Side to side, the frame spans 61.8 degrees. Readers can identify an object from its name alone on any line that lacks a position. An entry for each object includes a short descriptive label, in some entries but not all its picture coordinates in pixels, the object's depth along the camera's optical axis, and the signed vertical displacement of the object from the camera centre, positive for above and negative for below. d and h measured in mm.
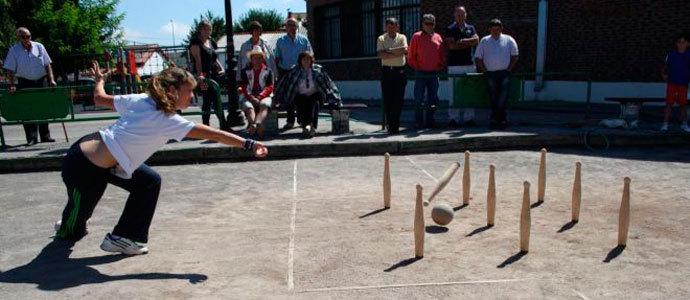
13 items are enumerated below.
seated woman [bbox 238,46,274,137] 10273 -526
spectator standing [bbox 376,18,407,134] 10391 -226
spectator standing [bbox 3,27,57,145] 9891 -31
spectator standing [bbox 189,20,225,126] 10672 +51
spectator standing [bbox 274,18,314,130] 11227 +213
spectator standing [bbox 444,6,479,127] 10867 +108
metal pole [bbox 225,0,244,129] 11250 -217
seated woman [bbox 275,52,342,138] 10484 -519
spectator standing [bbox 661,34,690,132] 10406 -427
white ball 5309 -1426
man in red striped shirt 10773 -37
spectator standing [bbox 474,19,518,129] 10734 -119
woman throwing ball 4453 -681
